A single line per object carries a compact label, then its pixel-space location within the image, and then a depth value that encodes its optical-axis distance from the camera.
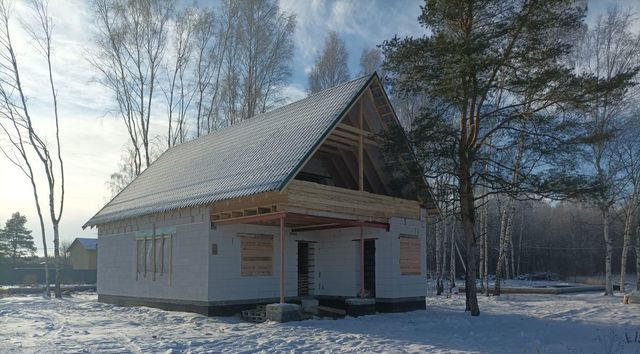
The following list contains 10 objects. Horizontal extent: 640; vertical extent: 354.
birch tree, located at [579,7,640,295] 22.62
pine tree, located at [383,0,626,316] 13.92
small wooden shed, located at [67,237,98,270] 50.25
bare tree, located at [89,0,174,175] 29.48
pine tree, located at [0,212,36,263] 50.84
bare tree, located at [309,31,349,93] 33.28
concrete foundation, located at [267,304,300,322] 13.57
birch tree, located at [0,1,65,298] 25.80
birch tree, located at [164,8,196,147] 31.12
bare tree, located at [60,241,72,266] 53.62
